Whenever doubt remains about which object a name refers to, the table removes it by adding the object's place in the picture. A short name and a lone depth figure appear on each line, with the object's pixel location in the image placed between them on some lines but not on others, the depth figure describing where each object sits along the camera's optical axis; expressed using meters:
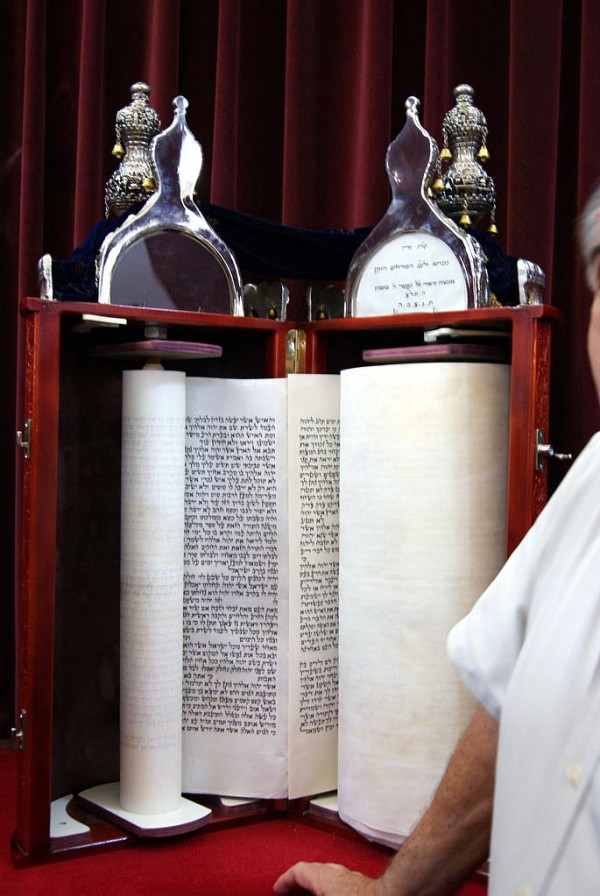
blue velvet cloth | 1.70
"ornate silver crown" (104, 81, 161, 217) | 1.68
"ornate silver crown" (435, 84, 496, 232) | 1.60
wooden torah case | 1.46
